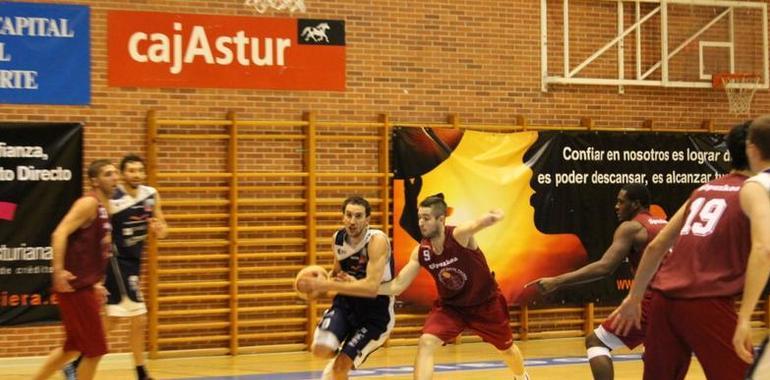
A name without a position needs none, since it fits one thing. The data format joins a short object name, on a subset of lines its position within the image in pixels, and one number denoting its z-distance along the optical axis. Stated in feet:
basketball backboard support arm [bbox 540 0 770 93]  74.52
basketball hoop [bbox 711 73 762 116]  77.80
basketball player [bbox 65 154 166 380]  52.13
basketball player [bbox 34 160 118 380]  41.61
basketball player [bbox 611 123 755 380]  27.02
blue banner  61.58
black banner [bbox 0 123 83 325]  60.84
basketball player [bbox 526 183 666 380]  40.79
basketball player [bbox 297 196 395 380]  40.79
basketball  39.45
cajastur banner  64.08
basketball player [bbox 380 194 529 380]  41.93
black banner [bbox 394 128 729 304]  70.53
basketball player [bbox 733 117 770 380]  25.38
